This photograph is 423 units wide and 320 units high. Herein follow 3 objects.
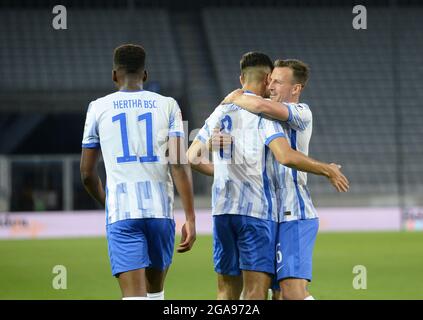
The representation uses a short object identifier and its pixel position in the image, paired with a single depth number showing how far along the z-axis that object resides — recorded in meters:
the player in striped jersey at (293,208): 11.20
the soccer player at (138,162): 10.82
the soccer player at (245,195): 11.31
